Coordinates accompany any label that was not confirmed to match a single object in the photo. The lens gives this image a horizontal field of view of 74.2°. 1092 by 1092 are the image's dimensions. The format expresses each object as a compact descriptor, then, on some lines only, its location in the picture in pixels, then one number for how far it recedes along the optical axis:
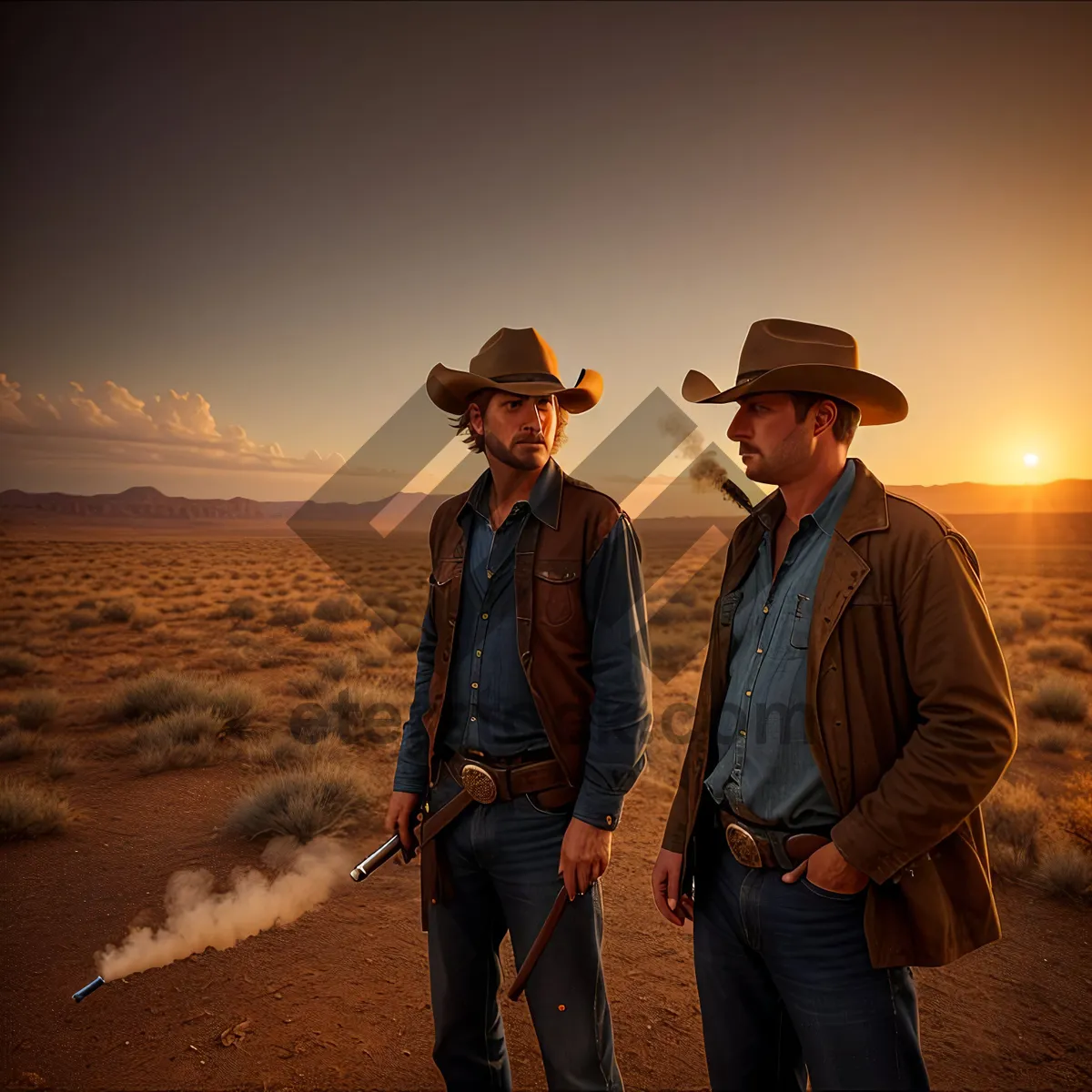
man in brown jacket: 1.59
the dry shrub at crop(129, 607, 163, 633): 17.14
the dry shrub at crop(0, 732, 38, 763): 7.68
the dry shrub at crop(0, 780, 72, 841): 5.63
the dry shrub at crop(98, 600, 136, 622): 17.28
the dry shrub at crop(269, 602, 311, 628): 17.66
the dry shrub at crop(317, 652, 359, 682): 11.17
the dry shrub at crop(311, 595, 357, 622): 18.02
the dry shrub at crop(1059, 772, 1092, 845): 5.69
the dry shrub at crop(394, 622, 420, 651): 15.37
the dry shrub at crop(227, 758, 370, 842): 5.75
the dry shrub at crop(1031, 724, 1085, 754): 8.66
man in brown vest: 2.11
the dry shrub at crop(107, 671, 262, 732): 8.55
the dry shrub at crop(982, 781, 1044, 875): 5.46
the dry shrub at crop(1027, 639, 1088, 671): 13.05
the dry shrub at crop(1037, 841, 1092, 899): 4.99
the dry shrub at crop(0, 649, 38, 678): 11.59
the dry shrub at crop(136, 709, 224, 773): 7.21
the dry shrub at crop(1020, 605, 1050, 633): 16.92
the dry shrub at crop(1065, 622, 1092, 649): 14.74
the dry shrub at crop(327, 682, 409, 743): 8.37
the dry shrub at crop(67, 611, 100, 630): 16.95
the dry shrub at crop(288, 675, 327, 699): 10.40
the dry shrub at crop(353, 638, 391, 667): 12.73
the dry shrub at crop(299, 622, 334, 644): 15.37
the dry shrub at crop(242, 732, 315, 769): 7.20
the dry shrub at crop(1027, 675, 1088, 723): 9.68
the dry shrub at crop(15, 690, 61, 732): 8.77
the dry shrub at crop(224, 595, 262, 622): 18.28
